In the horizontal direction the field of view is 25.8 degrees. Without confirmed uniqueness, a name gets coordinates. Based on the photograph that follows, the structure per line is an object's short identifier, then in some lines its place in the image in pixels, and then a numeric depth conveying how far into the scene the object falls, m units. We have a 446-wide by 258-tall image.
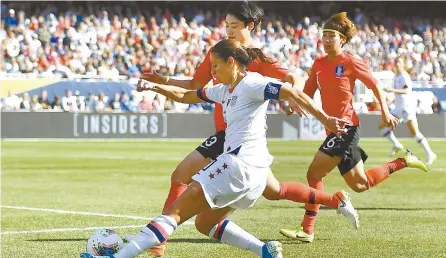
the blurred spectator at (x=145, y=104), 36.72
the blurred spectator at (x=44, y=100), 34.75
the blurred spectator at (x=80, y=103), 35.53
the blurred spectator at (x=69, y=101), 35.09
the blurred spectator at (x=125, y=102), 36.19
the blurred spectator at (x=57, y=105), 35.03
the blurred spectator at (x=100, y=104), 35.69
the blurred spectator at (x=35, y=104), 34.69
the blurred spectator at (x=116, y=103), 36.03
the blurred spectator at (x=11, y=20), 38.31
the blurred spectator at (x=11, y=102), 34.16
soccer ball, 7.96
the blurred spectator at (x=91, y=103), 35.59
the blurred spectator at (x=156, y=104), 36.97
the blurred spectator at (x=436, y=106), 41.34
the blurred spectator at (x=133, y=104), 36.47
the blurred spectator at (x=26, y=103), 34.38
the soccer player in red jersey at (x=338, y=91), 10.61
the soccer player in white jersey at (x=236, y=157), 7.06
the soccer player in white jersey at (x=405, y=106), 23.12
